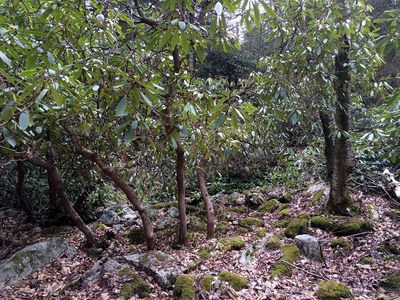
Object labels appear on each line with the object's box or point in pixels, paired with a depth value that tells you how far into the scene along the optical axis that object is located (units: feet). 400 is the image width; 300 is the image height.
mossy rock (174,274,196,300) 9.85
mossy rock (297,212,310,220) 15.80
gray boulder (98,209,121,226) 19.69
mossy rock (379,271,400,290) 9.71
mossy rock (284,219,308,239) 14.19
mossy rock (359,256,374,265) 11.38
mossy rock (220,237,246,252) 13.78
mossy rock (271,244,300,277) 11.24
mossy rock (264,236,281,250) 13.20
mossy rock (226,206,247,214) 20.62
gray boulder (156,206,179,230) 17.25
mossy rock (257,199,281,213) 19.82
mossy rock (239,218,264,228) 17.34
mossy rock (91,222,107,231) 18.37
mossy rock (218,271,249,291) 10.55
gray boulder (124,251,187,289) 10.92
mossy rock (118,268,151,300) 10.27
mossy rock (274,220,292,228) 15.88
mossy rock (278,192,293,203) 20.71
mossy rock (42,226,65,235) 18.46
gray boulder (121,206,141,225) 19.26
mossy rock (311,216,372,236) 13.37
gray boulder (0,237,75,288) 12.27
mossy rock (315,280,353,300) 9.49
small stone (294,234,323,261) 12.12
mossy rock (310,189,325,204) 17.46
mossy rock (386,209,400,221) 14.31
